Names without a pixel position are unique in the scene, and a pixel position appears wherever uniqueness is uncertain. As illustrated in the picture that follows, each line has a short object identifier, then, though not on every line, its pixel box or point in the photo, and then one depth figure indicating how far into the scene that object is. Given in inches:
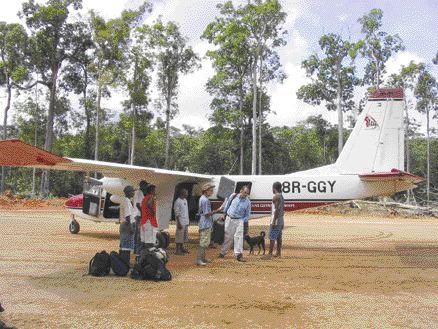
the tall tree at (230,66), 1389.0
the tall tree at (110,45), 1418.6
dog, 464.4
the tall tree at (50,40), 1451.8
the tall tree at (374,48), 1489.9
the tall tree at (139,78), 1424.7
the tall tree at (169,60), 1486.2
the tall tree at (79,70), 1518.2
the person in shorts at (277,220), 435.2
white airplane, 518.6
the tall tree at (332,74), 1416.1
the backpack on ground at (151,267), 329.1
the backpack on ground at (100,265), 340.5
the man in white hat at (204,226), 398.9
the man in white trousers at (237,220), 423.8
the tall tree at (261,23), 1354.6
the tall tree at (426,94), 1641.2
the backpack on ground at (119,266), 341.7
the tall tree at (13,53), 1461.6
